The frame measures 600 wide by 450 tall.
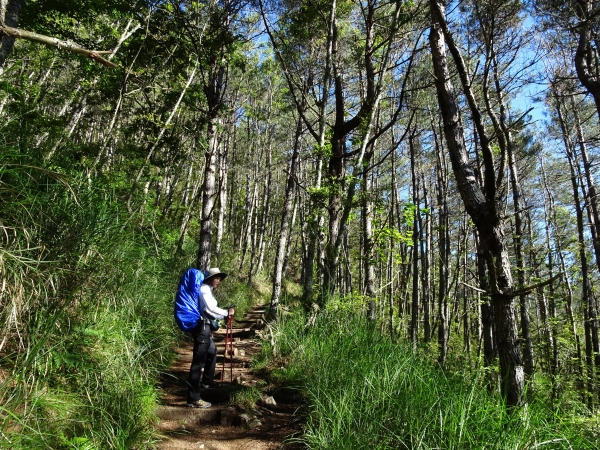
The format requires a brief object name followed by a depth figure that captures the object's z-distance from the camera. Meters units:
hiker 4.22
